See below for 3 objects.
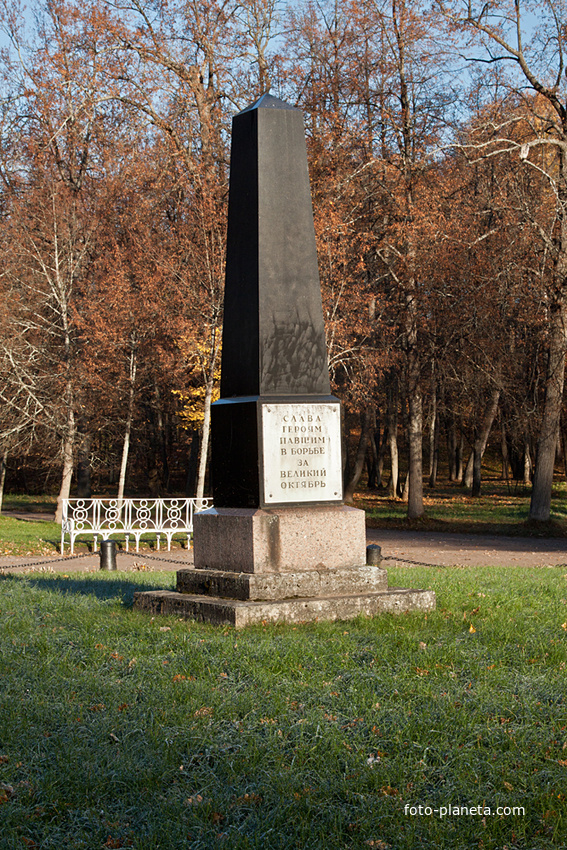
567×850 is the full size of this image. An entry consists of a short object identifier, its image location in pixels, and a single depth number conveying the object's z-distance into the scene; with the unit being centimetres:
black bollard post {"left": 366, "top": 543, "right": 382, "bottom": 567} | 1173
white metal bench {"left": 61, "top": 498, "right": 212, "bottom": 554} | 1658
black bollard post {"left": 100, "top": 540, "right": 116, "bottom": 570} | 1256
